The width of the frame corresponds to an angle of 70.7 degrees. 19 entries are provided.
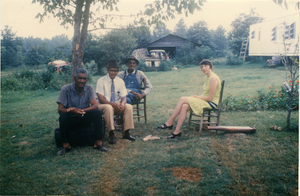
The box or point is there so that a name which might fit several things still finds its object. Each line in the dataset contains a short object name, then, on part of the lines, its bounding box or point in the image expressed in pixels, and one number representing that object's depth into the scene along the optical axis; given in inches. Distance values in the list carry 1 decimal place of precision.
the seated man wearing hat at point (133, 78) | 204.7
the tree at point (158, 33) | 1344.7
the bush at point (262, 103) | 242.2
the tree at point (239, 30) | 618.1
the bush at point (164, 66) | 743.7
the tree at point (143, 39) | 1128.8
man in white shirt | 158.9
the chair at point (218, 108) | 170.7
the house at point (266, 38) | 540.7
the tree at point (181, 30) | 986.3
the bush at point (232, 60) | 719.4
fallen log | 165.7
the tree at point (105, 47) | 796.6
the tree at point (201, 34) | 908.6
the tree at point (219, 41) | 896.3
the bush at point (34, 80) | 450.9
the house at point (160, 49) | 839.1
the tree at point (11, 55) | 550.8
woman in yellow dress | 170.4
